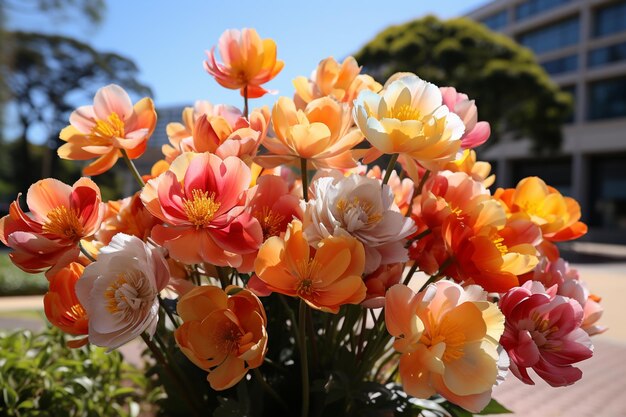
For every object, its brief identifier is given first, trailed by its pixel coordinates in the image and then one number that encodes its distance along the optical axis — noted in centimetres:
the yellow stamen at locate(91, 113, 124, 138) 86
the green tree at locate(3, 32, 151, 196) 2778
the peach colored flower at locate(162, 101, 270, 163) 75
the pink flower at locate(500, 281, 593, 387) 68
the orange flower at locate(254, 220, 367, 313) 62
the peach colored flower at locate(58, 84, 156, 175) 86
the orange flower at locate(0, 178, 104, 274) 70
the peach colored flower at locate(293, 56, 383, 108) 94
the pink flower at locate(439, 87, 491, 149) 83
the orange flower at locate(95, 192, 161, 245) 79
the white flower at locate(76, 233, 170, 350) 61
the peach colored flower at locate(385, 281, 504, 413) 60
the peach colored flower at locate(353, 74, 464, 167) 68
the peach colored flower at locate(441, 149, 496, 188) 90
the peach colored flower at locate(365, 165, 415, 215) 91
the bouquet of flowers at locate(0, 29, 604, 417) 62
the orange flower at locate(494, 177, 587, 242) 87
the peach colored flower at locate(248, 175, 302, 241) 72
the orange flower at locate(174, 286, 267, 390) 63
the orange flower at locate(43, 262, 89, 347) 69
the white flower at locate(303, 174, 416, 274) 65
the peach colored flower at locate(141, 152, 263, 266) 65
